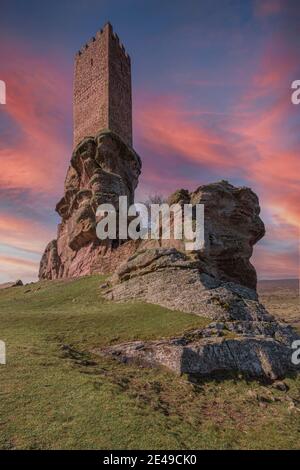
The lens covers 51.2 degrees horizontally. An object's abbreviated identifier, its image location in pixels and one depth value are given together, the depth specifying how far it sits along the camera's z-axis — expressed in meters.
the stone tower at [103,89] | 57.41
